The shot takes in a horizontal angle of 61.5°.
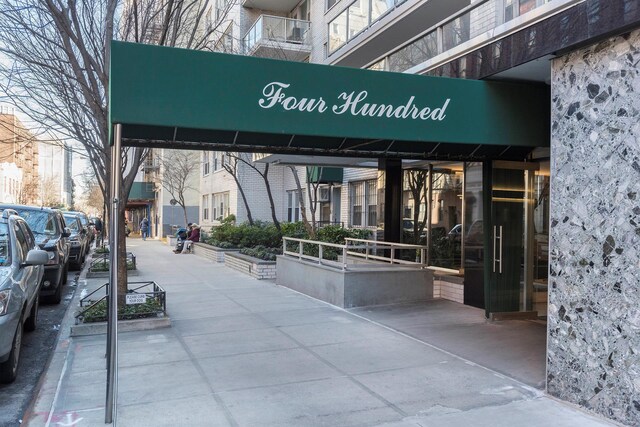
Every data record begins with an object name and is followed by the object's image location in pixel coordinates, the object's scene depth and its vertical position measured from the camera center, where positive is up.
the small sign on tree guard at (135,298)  7.46 -1.15
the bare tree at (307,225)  15.77 -0.24
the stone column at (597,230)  4.55 -0.10
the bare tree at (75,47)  8.98 +3.18
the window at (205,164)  33.22 +3.29
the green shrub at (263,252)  15.99 -1.12
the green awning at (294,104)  5.16 +1.22
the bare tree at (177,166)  31.45 +2.98
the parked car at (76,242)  16.50 -0.84
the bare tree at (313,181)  18.12 +1.25
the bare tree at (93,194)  46.89 +2.66
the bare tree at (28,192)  61.83 +2.69
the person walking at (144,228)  39.33 -0.94
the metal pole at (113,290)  4.64 -0.67
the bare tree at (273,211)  19.51 +0.19
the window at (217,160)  29.94 +3.15
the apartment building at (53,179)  78.29 +6.61
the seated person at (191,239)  24.80 -1.07
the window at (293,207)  25.42 +0.48
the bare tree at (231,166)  22.05 +2.16
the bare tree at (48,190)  76.77 +3.75
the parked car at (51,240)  10.55 -0.52
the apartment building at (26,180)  62.29 +4.58
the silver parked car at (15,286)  5.45 -0.82
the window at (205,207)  33.47 +0.58
